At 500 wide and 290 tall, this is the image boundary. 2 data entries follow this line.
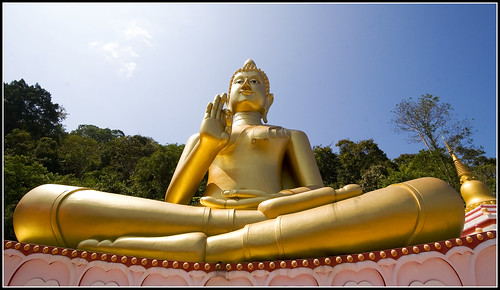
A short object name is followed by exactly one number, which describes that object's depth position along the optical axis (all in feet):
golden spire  20.16
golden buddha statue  8.80
